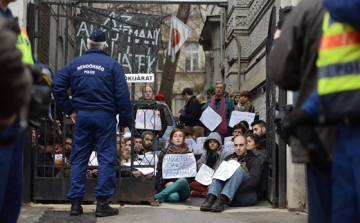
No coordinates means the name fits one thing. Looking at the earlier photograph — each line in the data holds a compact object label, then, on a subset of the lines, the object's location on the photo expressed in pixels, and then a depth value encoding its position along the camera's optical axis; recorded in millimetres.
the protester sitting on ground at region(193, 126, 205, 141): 11336
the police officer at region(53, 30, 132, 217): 7023
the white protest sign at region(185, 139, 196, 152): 10602
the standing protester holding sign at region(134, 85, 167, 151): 8980
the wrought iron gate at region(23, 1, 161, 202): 7891
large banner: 8219
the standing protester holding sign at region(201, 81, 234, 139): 12102
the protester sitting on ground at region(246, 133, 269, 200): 8672
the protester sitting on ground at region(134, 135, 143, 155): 9648
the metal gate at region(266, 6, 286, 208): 7892
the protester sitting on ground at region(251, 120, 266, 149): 9977
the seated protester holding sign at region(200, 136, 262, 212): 7914
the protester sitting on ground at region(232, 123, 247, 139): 10232
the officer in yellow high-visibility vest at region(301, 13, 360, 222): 2771
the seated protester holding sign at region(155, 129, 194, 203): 8641
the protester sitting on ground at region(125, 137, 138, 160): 8936
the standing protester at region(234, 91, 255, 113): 11719
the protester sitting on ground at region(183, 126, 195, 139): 11086
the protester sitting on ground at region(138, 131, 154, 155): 10055
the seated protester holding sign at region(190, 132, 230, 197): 9453
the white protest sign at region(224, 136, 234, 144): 10834
